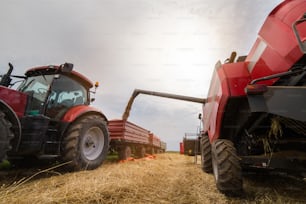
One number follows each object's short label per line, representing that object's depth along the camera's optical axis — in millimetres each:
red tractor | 3007
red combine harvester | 2168
